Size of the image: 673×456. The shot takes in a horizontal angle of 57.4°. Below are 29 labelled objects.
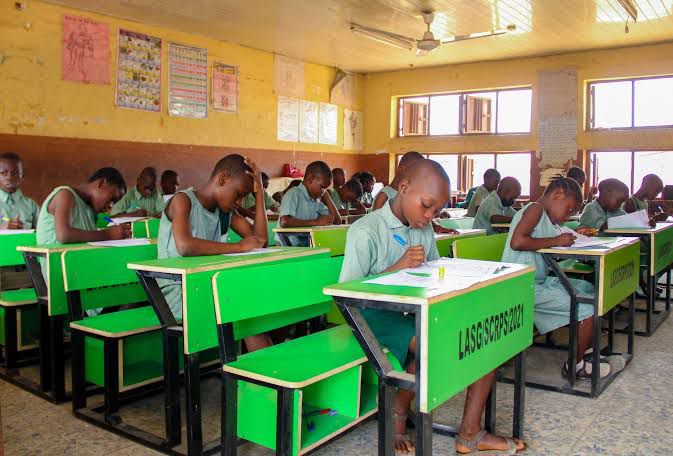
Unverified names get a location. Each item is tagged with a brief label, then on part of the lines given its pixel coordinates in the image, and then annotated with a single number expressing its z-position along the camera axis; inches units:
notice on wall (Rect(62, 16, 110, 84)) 276.2
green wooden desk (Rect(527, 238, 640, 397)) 126.1
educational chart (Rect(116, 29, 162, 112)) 296.8
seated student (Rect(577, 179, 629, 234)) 196.4
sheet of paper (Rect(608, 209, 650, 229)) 187.5
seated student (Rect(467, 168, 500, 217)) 263.0
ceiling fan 275.7
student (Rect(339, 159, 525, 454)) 88.9
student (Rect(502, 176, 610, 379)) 130.1
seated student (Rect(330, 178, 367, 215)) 283.9
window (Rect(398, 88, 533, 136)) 406.3
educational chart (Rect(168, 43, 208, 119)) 320.8
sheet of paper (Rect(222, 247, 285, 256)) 111.4
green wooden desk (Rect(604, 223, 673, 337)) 179.0
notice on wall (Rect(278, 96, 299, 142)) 392.8
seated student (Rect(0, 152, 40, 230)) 181.8
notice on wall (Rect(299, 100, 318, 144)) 411.5
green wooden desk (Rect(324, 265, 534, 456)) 68.1
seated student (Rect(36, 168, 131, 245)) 134.7
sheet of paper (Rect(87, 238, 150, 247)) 122.2
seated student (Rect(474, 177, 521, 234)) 221.5
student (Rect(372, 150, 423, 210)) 185.8
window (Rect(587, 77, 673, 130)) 358.9
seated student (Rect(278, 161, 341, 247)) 200.7
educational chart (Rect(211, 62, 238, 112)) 345.7
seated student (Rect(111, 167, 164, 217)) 274.1
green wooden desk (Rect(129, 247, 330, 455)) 91.0
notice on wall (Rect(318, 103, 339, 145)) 429.1
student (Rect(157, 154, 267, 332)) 110.0
